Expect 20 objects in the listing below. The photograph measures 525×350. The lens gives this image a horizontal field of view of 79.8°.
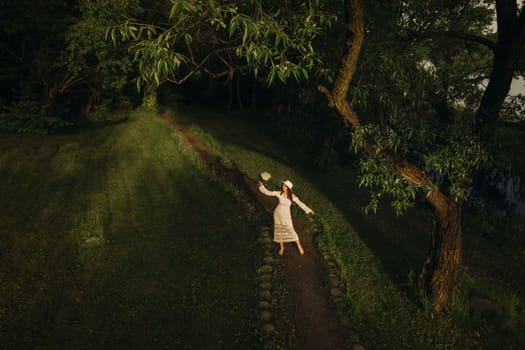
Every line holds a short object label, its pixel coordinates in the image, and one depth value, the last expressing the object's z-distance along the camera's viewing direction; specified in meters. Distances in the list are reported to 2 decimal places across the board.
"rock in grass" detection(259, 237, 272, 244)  11.77
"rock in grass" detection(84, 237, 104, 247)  10.86
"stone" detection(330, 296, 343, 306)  9.12
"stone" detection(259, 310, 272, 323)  8.28
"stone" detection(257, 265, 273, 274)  10.16
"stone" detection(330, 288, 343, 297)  9.45
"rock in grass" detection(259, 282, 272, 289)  9.45
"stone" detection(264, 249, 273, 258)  10.97
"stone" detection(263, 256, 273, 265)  10.62
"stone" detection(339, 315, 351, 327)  8.39
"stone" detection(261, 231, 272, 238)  12.16
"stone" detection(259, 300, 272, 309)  8.71
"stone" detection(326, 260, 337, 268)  10.87
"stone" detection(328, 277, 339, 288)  9.83
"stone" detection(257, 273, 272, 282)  9.78
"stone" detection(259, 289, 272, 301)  9.05
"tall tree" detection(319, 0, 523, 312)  7.51
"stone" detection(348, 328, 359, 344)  7.88
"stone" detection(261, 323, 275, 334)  7.87
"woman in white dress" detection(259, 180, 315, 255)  10.68
